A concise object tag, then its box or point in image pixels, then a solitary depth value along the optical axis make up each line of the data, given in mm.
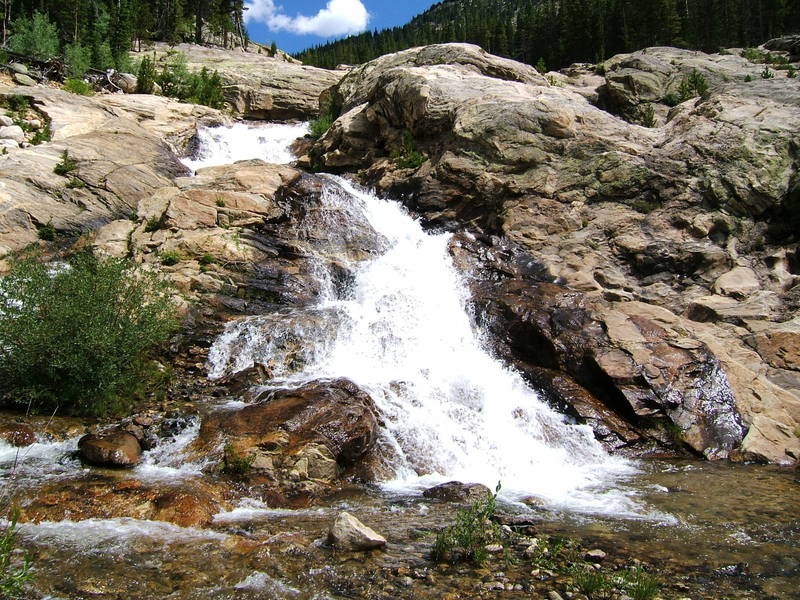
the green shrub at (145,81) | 32750
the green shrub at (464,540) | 5789
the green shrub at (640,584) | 4945
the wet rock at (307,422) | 9273
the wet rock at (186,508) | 6664
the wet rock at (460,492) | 8359
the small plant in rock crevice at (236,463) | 8453
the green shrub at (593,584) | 5094
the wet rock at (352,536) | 5910
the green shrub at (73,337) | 9797
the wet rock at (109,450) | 8328
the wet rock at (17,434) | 8750
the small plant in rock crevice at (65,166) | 17969
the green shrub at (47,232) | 15803
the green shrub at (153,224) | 16766
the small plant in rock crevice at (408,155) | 23062
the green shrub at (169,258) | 15352
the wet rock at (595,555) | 6004
